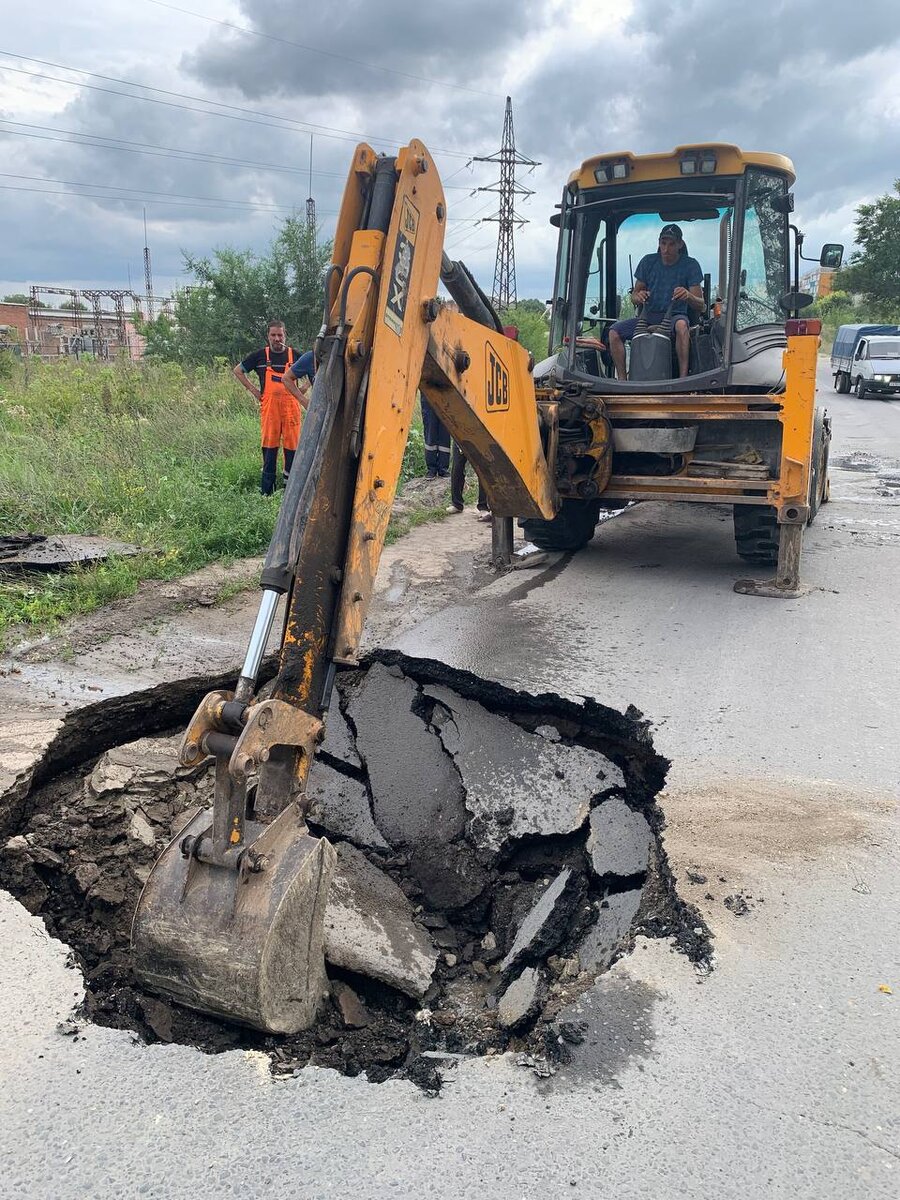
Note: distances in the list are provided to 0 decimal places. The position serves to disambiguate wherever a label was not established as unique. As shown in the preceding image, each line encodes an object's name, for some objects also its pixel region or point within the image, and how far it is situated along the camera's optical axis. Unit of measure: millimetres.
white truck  25422
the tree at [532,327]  23486
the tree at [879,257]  45656
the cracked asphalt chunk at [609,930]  2955
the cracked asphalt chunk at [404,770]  3850
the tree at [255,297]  19078
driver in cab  6984
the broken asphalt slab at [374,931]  2994
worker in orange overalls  8914
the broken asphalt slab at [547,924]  3143
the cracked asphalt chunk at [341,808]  3769
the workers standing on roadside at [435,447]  10669
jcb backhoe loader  2436
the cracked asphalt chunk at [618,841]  3449
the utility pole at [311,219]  19406
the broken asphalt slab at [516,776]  3820
